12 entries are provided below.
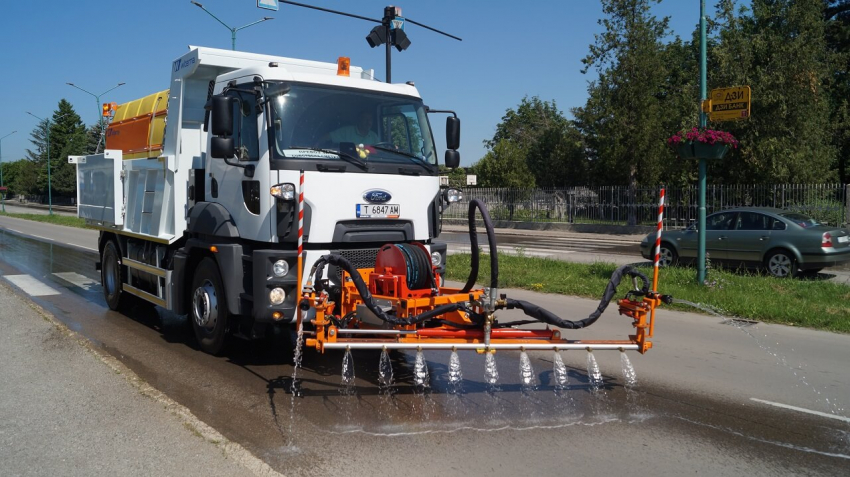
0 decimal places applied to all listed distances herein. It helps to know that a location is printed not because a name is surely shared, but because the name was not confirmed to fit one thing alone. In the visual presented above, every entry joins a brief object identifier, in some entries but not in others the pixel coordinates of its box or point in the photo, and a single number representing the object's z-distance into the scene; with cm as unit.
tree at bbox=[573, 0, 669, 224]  3231
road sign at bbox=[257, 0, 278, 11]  1603
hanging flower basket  1205
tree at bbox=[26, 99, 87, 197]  7306
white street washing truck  662
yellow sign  1156
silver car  1413
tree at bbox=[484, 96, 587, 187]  4425
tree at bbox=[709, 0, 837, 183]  2773
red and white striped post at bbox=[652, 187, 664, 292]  613
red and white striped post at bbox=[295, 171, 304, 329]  586
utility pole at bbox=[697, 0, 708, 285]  1227
